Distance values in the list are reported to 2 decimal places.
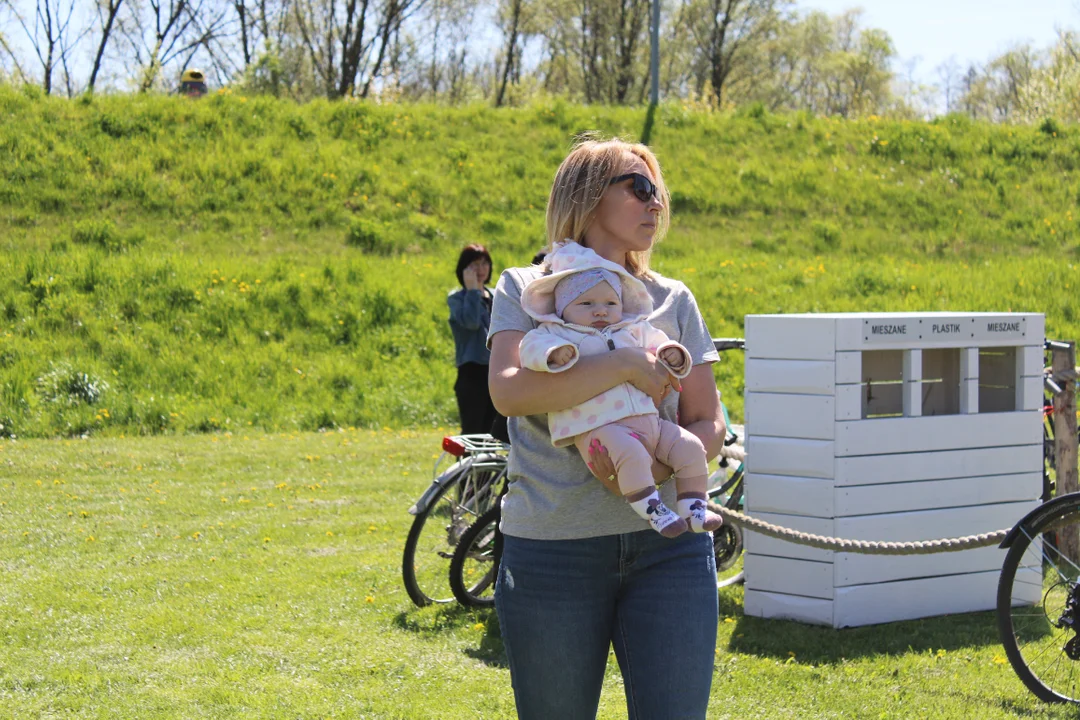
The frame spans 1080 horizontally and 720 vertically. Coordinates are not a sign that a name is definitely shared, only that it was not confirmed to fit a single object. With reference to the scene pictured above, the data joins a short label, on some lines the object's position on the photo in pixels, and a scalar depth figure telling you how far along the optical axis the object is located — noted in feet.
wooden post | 21.99
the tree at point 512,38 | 147.54
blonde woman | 8.35
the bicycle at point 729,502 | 21.54
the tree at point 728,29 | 151.33
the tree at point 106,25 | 130.52
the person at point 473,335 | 28.44
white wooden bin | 18.71
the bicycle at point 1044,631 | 15.37
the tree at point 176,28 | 137.08
